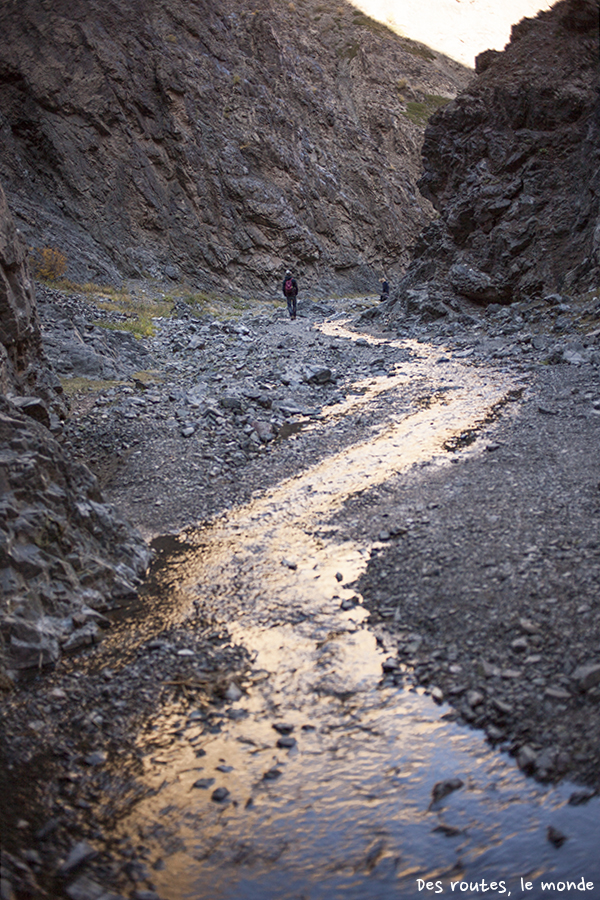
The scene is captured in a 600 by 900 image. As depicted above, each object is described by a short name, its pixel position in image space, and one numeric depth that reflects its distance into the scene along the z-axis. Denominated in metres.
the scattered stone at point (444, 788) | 4.85
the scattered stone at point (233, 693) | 6.09
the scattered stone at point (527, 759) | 5.02
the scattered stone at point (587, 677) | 5.54
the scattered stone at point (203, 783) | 5.09
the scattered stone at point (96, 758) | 5.32
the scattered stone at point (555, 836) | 4.38
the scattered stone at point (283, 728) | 5.62
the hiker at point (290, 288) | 31.77
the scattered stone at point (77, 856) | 4.27
